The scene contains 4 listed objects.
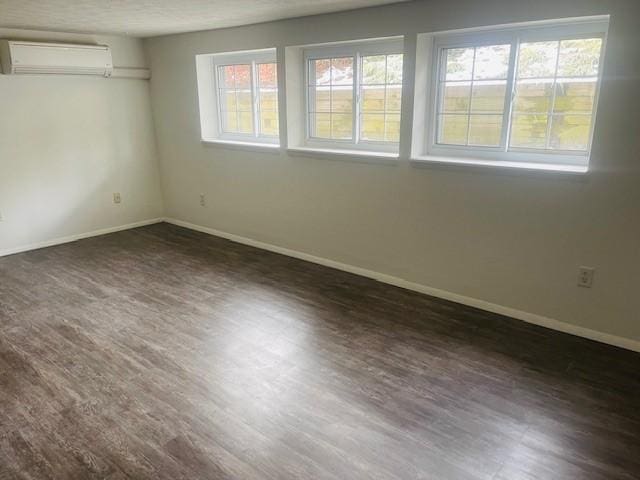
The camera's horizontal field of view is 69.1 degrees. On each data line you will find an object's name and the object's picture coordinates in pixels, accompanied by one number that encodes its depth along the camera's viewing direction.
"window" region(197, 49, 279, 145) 4.42
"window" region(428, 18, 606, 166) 2.78
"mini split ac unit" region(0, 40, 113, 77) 4.09
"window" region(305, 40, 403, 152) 3.60
